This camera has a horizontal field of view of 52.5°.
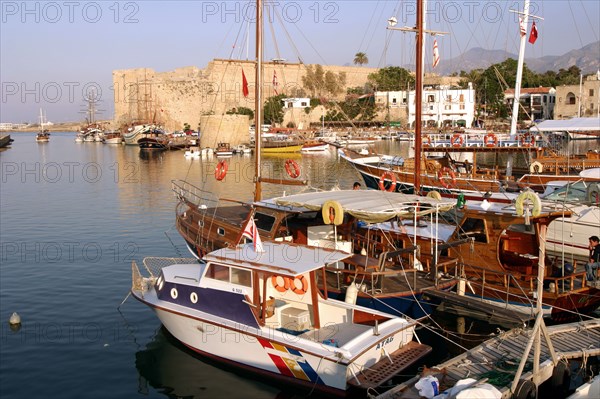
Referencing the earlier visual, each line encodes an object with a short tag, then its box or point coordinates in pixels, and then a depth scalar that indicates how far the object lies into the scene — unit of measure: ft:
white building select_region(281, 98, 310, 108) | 295.89
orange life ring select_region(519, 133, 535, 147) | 87.72
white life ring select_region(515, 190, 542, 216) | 39.14
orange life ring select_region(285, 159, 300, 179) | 62.40
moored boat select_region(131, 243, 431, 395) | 31.19
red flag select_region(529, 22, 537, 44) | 86.99
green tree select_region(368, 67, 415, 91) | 304.09
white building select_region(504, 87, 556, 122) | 261.03
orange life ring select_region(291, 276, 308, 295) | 35.60
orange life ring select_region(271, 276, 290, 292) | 36.04
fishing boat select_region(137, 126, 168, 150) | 234.58
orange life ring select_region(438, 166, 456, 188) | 74.20
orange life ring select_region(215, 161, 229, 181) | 57.94
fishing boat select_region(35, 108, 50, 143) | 328.04
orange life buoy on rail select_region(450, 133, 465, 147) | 88.50
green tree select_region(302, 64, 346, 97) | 321.48
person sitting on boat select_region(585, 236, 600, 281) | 41.97
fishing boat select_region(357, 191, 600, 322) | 40.63
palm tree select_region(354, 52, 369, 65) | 363.76
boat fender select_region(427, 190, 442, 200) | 47.91
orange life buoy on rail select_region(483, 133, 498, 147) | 86.84
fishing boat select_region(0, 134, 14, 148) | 266.57
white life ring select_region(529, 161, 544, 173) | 79.77
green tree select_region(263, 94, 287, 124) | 285.64
